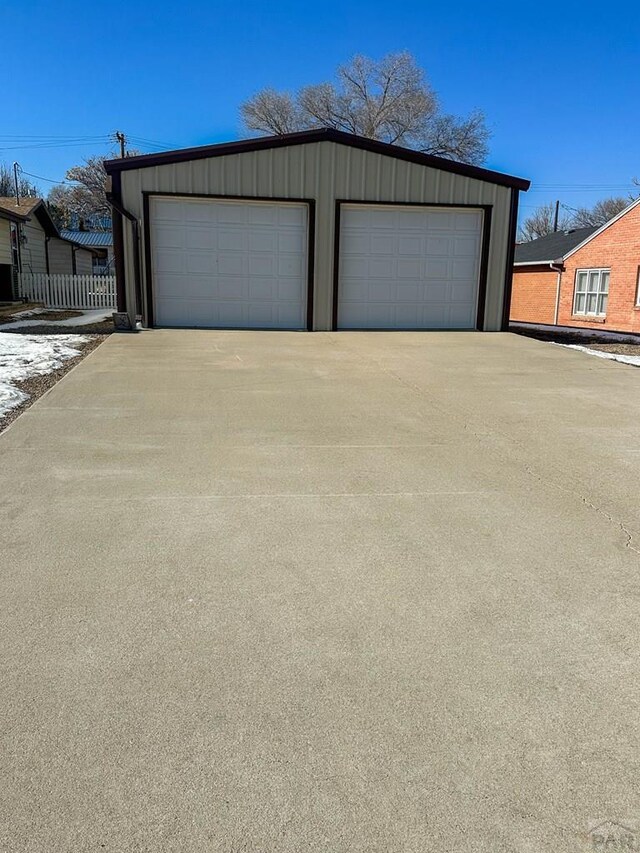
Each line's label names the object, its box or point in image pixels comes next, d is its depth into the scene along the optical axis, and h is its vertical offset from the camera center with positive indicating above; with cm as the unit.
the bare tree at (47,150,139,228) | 5678 +732
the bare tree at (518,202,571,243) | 6838 +675
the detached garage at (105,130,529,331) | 1494 +118
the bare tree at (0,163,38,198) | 5984 +823
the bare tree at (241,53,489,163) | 3691 +955
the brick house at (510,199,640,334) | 2355 +61
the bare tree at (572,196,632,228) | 6269 +765
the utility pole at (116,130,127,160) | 4291 +904
